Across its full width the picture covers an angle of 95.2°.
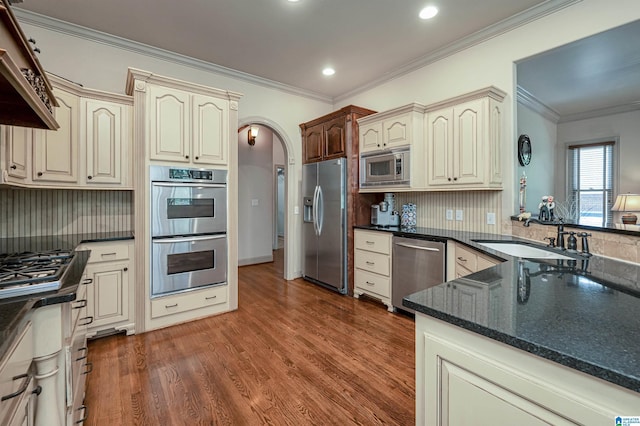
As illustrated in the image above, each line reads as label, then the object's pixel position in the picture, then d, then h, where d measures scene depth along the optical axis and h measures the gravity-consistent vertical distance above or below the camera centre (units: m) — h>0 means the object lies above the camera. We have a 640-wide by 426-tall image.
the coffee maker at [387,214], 3.76 -0.05
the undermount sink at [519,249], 2.06 -0.31
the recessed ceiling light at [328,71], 3.91 +1.89
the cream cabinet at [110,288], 2.53 -0.69
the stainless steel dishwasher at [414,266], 2.85 -0.57
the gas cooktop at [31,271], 1.18 -0.29
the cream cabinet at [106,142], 2.67 +0.65
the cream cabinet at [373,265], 3.36 -0.66
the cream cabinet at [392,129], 3.27 +0.98
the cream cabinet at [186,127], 2.78 +0.85
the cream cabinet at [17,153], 1.90 +0.42
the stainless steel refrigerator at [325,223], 3.84 -0.18
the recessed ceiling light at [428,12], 2.65 +1.84
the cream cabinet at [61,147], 2.40 +0.54
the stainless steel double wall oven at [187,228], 2.80 -0.18
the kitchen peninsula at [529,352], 0.63 -0.35
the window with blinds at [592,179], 5.03 +0.57
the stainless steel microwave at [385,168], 3.38 +0.51
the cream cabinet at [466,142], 2.80 +0.70
